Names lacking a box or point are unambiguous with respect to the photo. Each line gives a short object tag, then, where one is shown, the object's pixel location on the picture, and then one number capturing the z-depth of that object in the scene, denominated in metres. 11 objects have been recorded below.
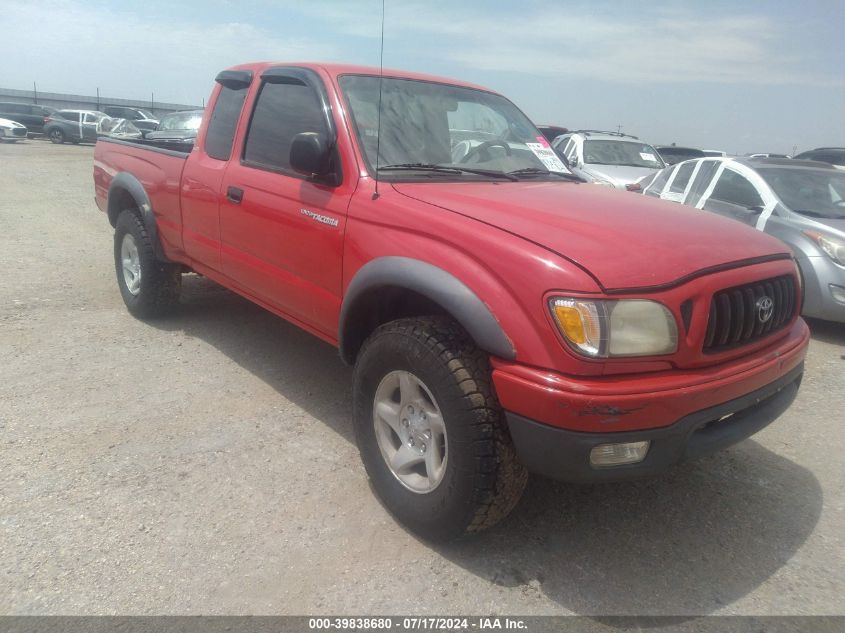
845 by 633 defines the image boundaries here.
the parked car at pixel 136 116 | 29.28
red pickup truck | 2.23
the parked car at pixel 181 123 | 13.50
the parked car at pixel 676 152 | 16.66
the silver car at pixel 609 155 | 10.84
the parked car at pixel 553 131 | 17.91
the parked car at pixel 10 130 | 26.78
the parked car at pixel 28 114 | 29.11
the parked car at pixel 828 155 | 13.26
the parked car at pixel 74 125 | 27.69
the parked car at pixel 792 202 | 5.68
